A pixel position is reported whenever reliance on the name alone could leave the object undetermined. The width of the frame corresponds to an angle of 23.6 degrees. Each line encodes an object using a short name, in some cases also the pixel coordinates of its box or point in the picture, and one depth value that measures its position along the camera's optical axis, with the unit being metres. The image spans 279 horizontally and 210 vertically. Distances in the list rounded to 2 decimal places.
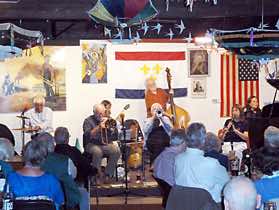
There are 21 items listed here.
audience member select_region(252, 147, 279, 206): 4.38
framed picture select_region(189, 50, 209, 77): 12.25
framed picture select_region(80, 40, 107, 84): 11.78
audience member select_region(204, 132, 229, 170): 6.01
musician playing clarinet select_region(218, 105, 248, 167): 10.69
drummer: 11.07
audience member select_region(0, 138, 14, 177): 5.48
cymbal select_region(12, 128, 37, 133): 10.75
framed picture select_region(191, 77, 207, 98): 12.31
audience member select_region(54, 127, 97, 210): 6.93
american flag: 12.34
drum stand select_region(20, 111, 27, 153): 10.92
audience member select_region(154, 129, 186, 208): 6.40
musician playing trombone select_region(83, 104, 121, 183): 10.47
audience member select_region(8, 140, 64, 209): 5.04
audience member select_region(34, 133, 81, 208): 6.20
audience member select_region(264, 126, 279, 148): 5.34
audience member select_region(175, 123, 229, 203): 5.06
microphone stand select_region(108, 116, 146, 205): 9.85
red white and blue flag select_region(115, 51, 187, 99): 12.00
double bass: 11.92
